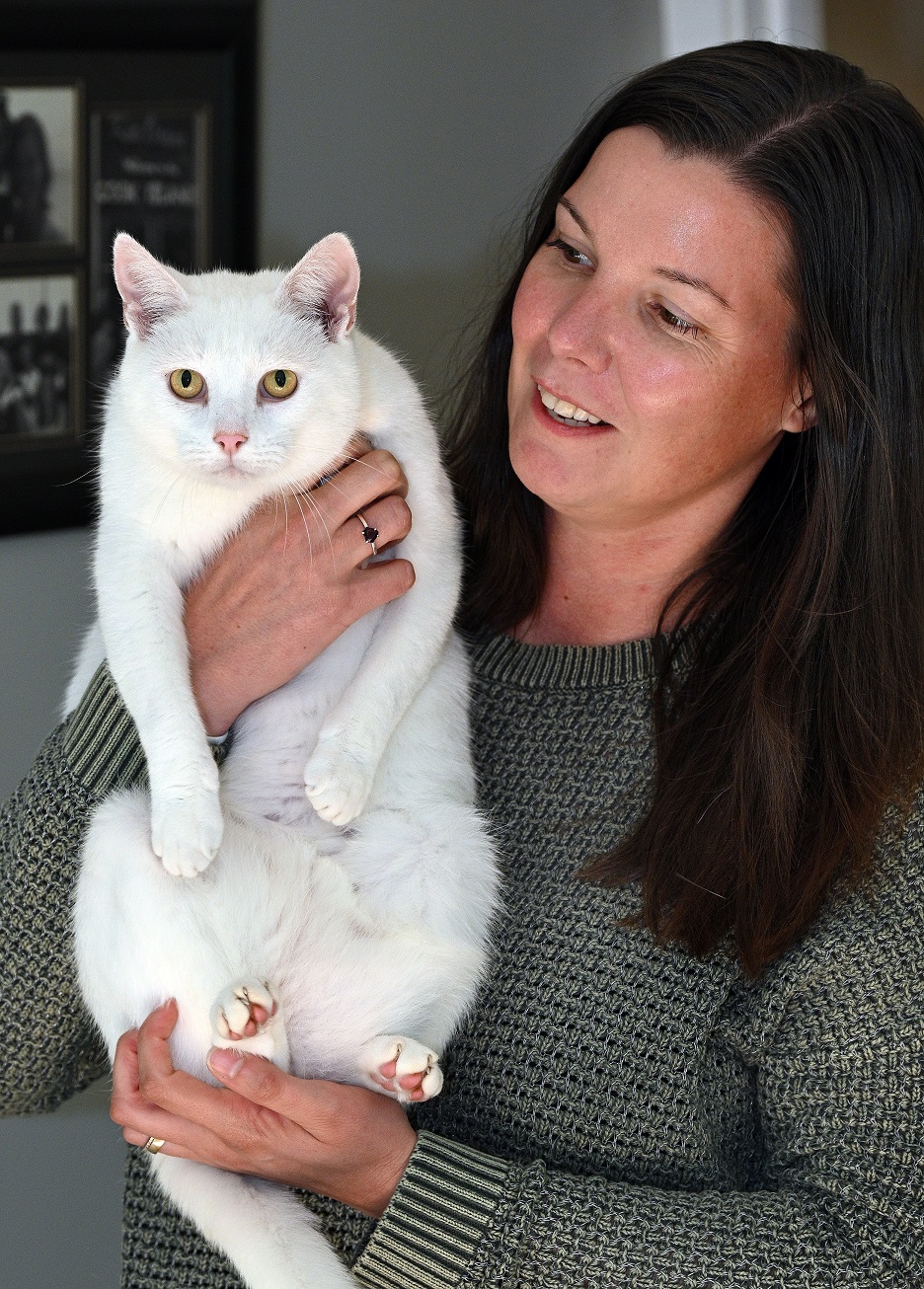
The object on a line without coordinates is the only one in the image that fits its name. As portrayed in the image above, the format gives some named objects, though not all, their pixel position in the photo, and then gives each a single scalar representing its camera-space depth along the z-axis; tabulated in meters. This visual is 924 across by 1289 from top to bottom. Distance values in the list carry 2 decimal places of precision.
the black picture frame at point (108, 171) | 1.97
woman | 1.16
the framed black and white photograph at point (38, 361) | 2.00
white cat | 1.20
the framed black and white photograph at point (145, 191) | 2.04
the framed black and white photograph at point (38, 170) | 1.93
